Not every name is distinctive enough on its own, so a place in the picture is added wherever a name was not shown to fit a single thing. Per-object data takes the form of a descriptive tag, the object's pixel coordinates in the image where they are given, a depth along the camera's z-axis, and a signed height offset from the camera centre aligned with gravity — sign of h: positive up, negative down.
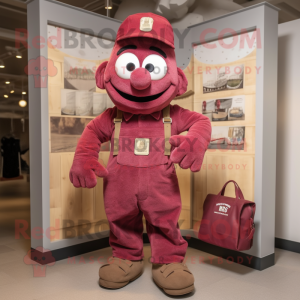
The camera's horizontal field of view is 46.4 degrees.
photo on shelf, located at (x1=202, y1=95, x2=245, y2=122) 2.66 +0.22
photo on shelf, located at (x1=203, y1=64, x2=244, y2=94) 2.65 +0.46
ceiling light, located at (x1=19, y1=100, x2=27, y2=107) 8.83 +0.86
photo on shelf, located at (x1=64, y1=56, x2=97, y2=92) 2.74 +0.50
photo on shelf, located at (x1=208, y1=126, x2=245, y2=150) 2.66 -0.01
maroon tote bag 2.30 -0.58
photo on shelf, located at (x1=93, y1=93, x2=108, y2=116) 2.92 +0.28
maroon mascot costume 2.05 -0.06
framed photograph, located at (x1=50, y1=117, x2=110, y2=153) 2.66 +0.04
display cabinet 2.52 +0.22
